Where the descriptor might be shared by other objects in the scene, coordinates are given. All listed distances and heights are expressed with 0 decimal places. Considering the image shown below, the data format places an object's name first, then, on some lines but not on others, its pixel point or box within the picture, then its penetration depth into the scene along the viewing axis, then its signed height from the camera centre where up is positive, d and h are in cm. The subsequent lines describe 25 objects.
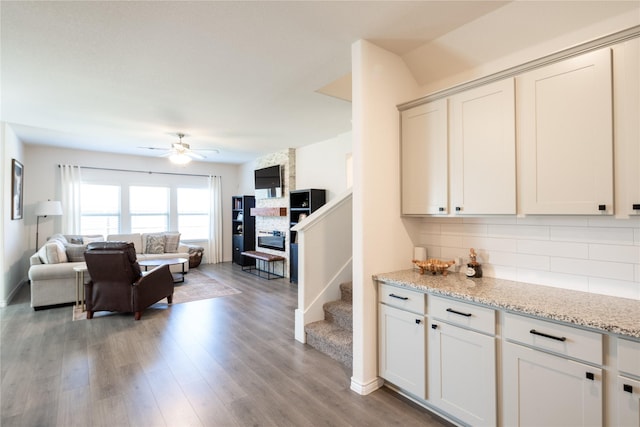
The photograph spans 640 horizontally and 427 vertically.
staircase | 284 -122
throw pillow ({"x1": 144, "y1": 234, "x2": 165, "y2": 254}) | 698 -67
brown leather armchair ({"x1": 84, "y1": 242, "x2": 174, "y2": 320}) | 393 -88
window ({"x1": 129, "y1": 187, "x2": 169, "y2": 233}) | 756 +15
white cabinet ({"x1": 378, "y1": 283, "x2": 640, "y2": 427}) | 141 -87
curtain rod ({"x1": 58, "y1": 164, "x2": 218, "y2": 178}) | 696 +109
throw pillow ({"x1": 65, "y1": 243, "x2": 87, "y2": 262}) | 496 -61
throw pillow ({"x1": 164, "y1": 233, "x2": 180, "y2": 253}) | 709 -66
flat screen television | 690 +75
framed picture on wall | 492 +48
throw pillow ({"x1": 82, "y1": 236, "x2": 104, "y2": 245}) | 624 -49
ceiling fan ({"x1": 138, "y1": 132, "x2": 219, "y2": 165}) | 505 +106
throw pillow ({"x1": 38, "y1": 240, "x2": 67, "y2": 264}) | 459 -58
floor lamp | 592 +14
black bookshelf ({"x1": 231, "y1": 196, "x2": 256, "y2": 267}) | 793 -45
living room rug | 487 -138
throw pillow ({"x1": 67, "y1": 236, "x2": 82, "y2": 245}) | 609 -49
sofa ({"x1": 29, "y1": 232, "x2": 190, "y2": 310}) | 438 -84
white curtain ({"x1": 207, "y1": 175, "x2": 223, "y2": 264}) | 855 -22
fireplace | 679 -63
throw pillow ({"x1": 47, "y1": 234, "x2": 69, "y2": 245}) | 547 -41
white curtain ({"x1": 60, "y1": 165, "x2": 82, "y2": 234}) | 661 +37
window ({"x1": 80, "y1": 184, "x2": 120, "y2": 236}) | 694 +15
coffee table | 561 -90
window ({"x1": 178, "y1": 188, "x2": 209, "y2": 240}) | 822 +4
